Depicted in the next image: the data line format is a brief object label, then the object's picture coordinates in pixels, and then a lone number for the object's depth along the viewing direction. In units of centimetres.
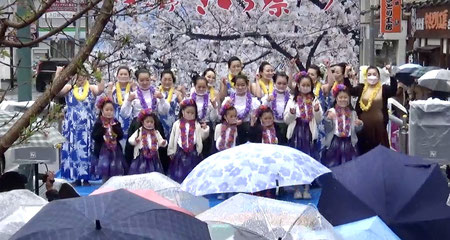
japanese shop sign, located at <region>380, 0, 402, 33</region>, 2458
